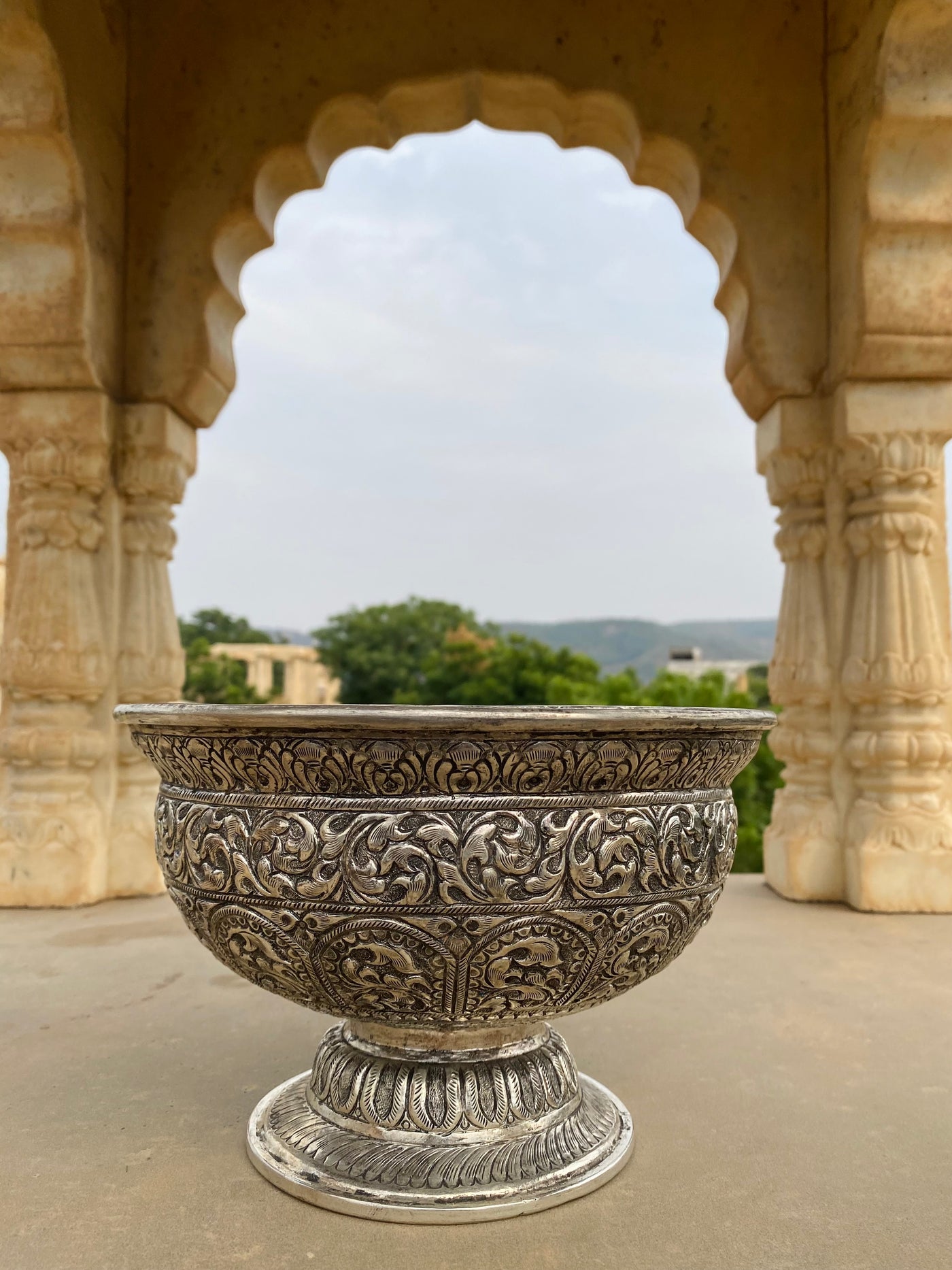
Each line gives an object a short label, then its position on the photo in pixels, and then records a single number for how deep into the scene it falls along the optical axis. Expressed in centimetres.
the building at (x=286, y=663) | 2658
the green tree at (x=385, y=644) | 3459
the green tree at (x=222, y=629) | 3353
